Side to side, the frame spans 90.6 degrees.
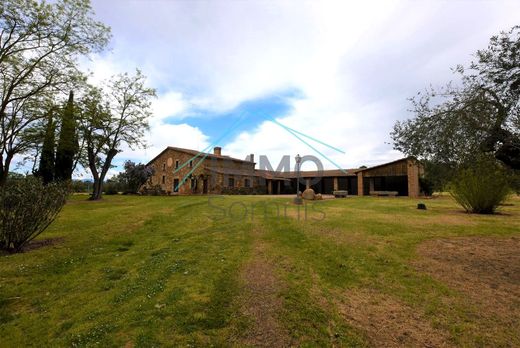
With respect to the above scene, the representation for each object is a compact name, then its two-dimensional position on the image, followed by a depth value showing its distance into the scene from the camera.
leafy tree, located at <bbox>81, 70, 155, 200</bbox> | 24.58
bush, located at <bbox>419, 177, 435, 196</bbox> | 31.41
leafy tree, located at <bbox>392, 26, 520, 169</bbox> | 5.90
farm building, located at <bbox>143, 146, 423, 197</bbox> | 34.34
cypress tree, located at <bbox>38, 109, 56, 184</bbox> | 21.14
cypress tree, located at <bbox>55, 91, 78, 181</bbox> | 19.92
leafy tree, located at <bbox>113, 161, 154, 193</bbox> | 36.06
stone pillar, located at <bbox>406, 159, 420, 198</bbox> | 30.62
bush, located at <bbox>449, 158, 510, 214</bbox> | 14.60
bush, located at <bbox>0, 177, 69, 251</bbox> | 6.98
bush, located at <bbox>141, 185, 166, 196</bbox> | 35.00
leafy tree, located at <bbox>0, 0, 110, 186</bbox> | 14.15
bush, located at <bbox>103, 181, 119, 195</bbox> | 39.81
